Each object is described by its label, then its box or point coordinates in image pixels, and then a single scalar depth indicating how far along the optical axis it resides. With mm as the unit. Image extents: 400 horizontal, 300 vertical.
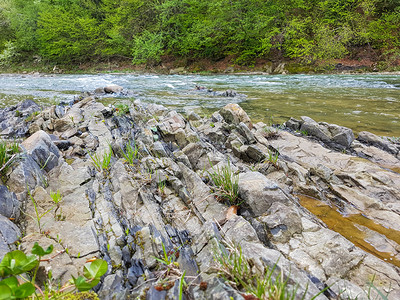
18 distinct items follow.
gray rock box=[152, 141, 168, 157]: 3998
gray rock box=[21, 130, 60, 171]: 3332
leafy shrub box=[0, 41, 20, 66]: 37625
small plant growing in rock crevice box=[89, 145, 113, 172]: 3540
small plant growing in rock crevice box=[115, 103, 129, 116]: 6026
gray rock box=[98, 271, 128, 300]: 1683
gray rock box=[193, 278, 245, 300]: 1467
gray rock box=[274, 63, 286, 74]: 24627
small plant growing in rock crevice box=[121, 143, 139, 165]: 3623
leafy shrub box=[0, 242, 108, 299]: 1189
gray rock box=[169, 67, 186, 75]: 29500
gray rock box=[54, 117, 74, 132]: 5710
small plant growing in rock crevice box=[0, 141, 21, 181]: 2855
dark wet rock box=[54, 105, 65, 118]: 6711
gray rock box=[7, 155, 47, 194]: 2736
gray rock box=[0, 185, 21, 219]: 2305
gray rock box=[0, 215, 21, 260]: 1907
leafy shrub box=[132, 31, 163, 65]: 30438
